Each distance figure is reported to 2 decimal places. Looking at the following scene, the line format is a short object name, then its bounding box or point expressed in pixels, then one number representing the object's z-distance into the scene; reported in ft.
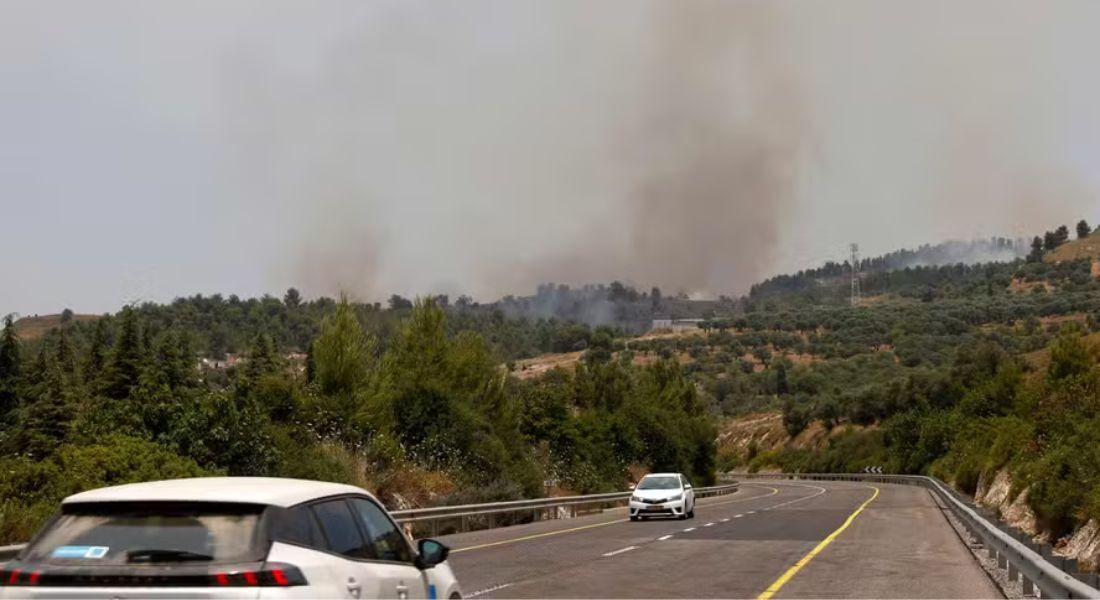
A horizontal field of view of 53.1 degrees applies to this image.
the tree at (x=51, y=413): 203.92
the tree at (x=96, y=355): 333.01
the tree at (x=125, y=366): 256.11
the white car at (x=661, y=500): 120.37
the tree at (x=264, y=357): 313.85
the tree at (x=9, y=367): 261.44
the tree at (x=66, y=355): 333.42
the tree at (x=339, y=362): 144.66
